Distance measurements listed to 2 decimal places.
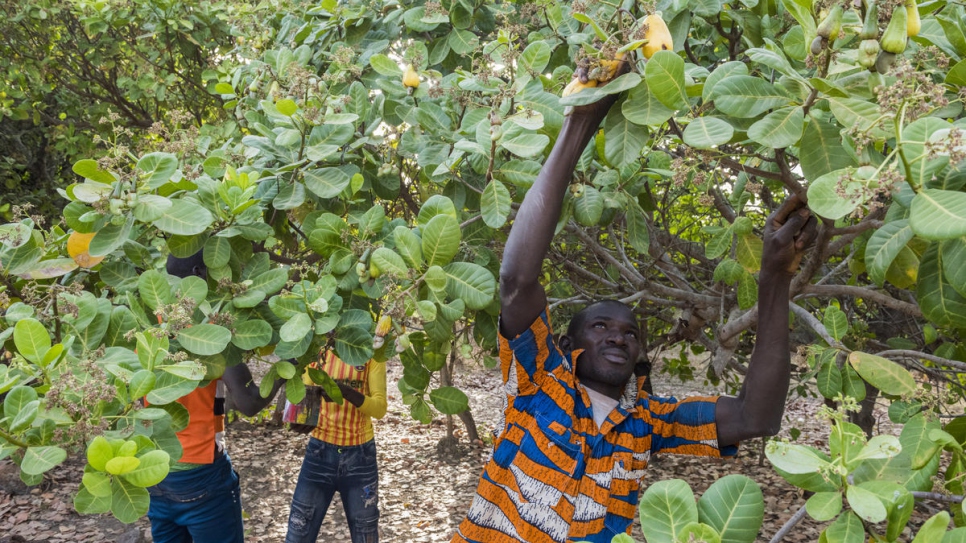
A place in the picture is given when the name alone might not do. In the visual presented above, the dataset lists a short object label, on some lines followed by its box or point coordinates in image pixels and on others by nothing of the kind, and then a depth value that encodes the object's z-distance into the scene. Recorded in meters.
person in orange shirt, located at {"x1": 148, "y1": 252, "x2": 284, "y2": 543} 3.04
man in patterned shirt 2.08
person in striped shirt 3.76
